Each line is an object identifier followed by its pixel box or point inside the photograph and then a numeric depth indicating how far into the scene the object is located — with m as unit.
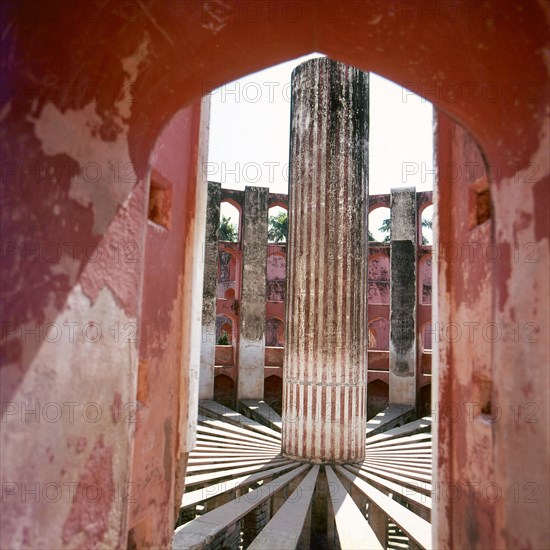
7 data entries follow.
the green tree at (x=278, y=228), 24.80
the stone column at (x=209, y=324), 11.49
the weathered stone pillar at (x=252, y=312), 11.94
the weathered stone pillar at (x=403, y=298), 11.80
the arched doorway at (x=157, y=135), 1.83
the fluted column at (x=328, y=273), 7.34
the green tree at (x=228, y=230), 25.09
